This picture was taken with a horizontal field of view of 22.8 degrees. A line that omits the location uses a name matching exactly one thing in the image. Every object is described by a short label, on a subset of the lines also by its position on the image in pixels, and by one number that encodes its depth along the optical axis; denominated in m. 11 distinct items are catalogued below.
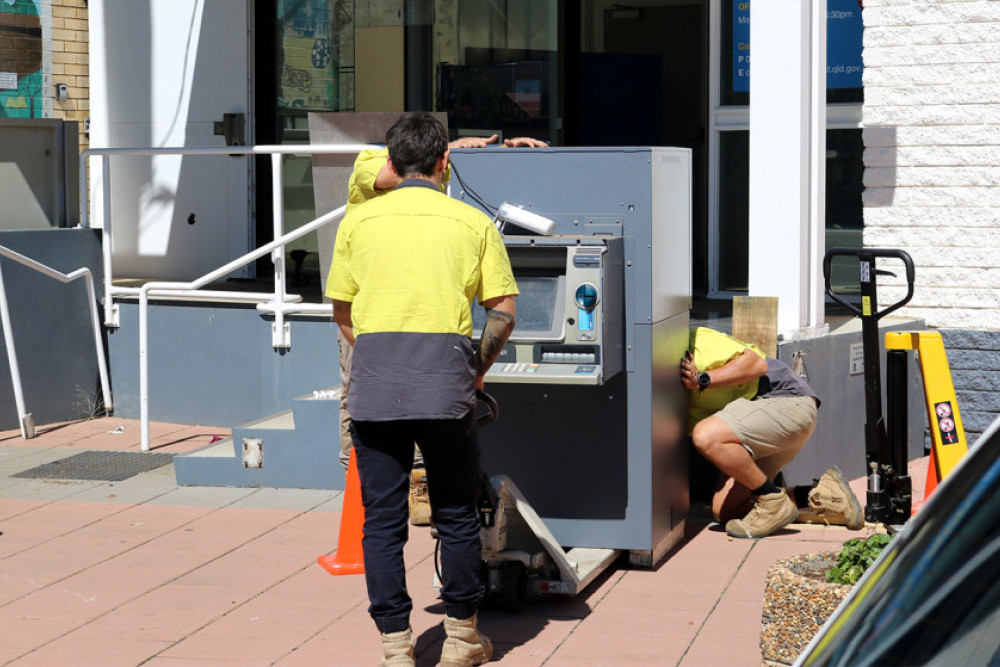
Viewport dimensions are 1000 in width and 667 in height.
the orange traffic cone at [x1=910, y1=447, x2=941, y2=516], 10.26
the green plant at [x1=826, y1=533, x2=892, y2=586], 7.60
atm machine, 9.83
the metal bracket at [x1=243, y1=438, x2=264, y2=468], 13.15
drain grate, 13.85
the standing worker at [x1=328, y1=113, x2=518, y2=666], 7.83
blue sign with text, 16.09
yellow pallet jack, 9.94
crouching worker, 10.77
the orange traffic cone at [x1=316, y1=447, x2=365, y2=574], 10.38
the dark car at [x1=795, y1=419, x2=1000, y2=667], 3.11
